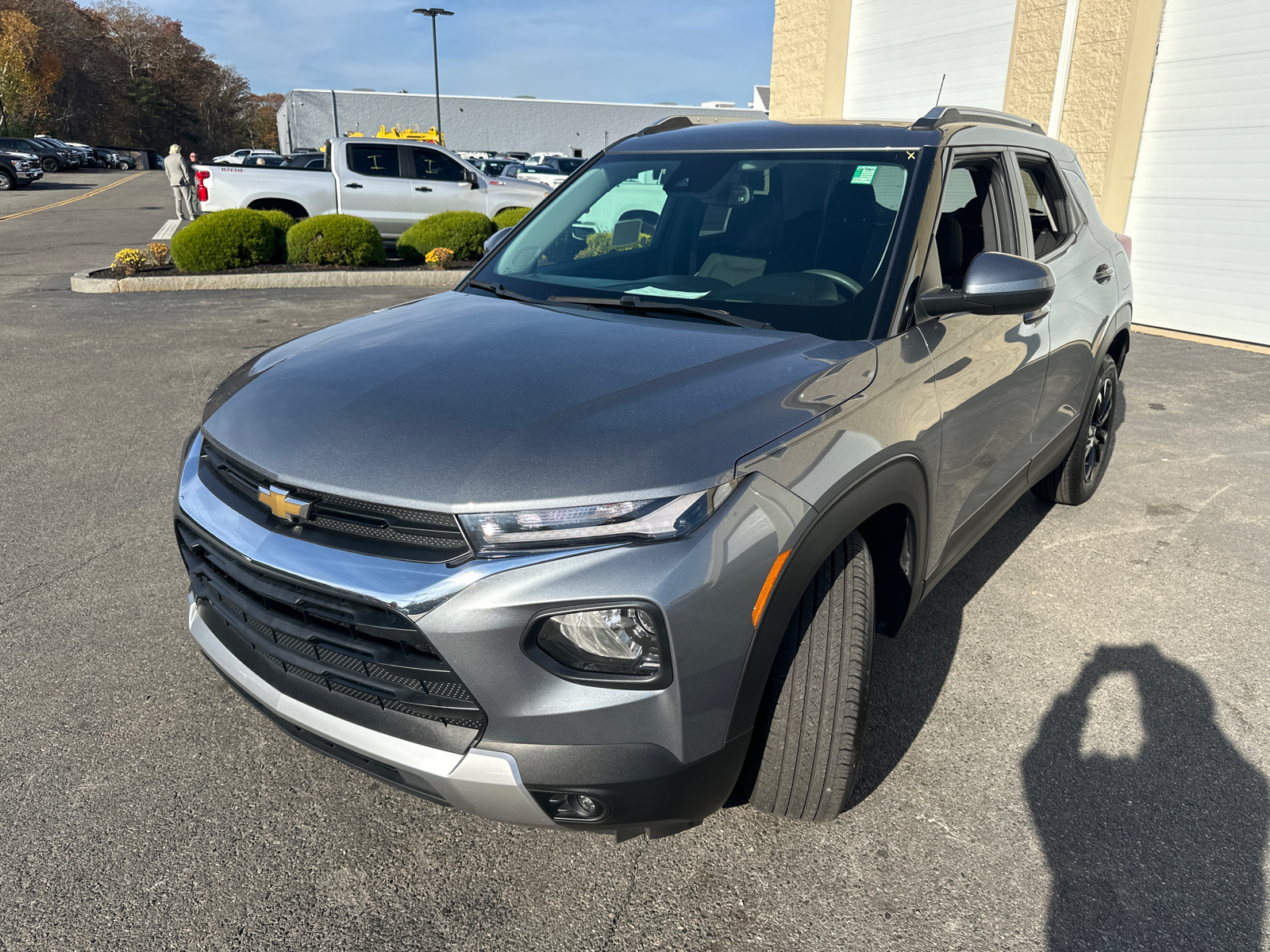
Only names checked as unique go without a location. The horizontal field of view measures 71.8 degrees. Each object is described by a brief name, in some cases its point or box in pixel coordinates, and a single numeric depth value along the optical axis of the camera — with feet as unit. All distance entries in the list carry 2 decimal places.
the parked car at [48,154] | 143.54
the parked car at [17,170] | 109.29
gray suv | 5.82
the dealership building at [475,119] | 191.01
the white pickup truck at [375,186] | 44.27
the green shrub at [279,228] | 41.83
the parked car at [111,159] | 189.57
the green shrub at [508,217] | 45.93
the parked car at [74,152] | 161.38
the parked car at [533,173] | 83.22
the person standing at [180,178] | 58.39
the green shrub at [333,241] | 40.60
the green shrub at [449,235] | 43.65
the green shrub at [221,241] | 38.96
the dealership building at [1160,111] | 31.19
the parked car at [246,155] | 124.77
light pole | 136.15
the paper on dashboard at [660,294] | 9.20
